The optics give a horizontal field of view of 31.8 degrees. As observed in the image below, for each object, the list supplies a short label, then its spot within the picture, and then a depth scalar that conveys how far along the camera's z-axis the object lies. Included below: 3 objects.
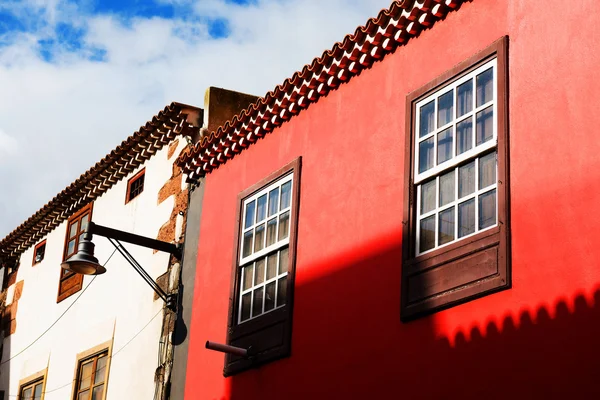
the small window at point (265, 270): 9.41
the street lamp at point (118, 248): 11.12
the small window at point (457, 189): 7.25
